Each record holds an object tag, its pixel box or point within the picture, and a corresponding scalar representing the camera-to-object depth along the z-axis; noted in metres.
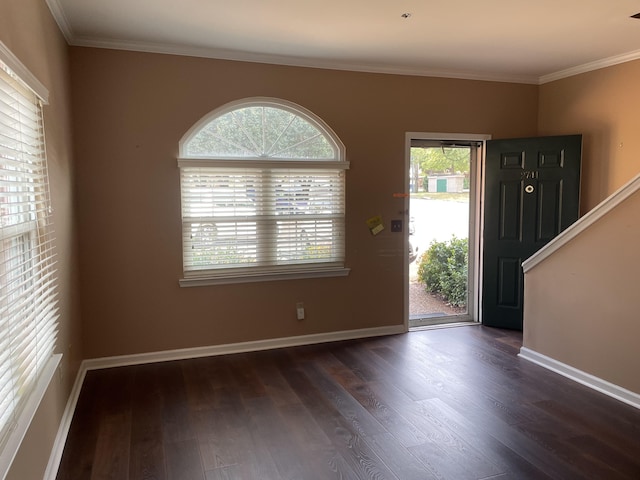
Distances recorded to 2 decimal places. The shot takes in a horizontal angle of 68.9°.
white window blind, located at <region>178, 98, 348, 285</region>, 3.91
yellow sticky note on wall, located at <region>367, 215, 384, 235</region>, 4.46
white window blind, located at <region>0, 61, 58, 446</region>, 1.72
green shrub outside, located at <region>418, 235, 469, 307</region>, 5.05
